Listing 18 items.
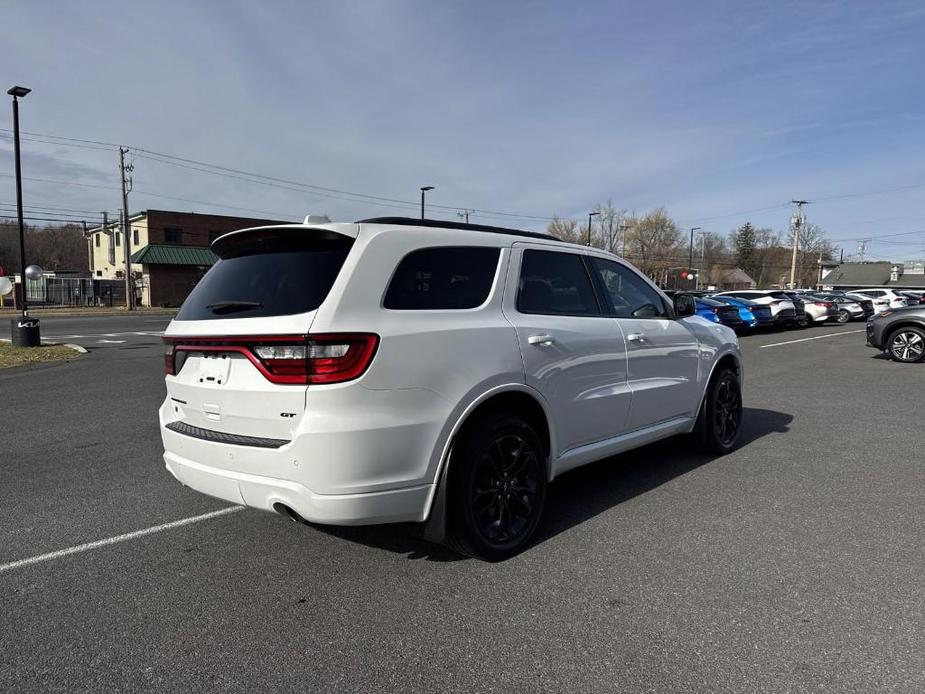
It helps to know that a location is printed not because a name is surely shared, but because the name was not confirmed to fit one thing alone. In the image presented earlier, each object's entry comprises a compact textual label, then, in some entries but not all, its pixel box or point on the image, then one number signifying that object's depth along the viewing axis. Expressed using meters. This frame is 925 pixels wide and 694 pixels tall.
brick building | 46.16
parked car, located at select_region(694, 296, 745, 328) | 19.02
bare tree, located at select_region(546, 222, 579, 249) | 69.88
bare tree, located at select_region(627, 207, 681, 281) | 76.06
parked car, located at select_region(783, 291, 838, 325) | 25.13
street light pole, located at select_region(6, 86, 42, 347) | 14.86
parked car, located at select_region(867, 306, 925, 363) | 13.17
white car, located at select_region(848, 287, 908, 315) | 31.94
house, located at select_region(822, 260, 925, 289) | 92.44
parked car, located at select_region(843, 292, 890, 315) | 31.78
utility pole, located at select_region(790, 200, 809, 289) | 57.78
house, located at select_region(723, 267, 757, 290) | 104.19
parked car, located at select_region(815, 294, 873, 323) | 27.86
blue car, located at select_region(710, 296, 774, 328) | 20.66
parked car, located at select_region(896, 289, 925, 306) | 31.81
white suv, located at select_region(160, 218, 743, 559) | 2.89
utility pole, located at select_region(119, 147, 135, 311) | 40.00
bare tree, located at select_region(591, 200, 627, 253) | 73.75
